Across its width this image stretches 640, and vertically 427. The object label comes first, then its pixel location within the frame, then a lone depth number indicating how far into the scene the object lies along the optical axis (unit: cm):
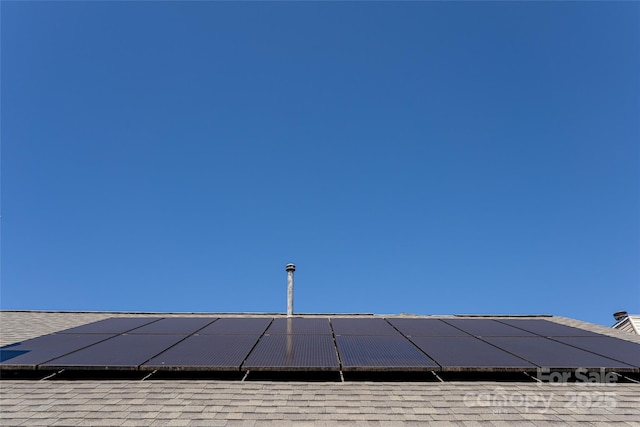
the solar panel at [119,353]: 497
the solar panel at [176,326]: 693
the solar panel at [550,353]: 516
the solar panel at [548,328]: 725
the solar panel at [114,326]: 696
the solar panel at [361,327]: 691
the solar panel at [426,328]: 692
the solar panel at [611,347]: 557
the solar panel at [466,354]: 506
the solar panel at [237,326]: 686
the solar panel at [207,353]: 496
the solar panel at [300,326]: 686
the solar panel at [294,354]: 493
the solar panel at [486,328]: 713
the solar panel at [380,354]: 490
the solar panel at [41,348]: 507
